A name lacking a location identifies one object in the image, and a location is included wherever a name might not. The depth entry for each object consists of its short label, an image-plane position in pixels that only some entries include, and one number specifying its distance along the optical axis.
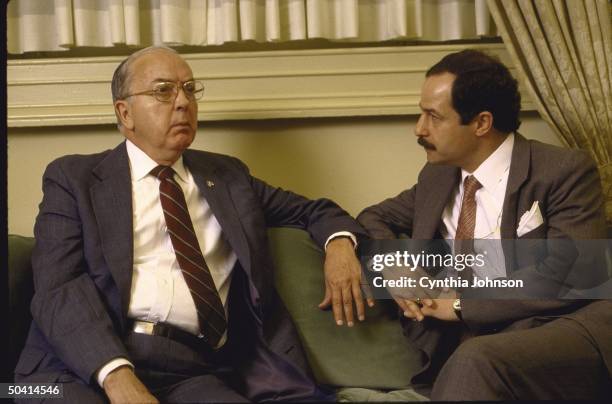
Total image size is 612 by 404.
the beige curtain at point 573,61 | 2.59
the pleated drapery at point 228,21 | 2.63
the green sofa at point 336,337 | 2.29
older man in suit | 1.99
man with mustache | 1.91
